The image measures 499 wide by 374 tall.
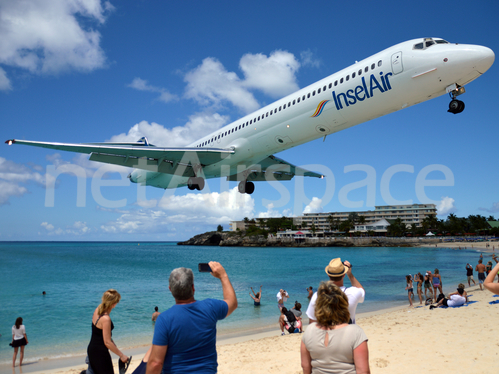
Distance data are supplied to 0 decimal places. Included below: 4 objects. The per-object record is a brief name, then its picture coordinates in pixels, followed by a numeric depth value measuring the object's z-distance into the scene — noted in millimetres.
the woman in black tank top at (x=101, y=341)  4453
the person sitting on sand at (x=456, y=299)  15117
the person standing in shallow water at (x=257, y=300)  20906
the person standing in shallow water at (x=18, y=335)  10312
